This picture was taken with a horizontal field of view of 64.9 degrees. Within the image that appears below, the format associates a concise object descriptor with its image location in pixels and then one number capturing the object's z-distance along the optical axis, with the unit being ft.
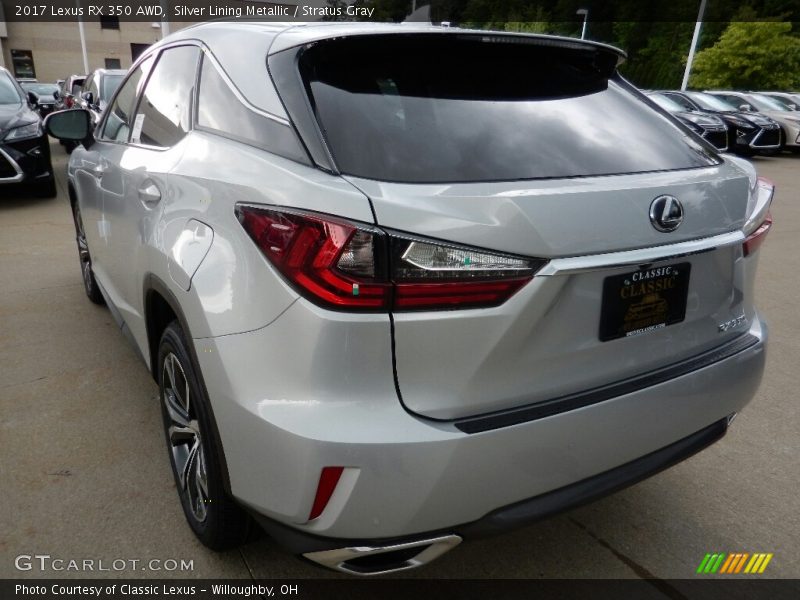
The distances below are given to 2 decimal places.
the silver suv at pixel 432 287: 4.68
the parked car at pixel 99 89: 33.82
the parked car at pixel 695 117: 37.60
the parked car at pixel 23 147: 24.22
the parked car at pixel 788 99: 57.82
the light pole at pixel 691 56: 94.66
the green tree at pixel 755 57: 103.71
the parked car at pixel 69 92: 46.56
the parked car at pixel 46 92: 58.43
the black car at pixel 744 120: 45.96
